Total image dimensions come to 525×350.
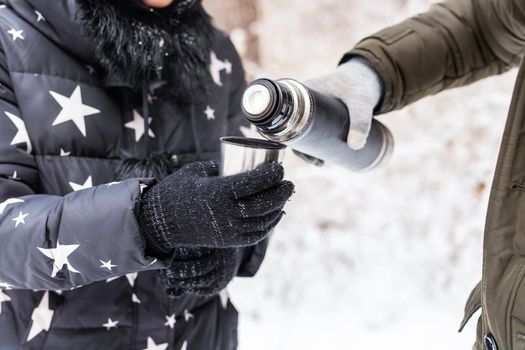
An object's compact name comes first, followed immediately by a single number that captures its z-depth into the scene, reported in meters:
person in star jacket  0.70
